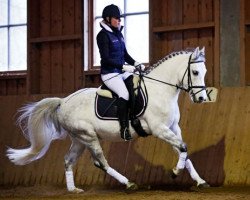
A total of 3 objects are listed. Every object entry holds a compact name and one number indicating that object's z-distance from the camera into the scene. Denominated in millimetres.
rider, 14625
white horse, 14195
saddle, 14625
